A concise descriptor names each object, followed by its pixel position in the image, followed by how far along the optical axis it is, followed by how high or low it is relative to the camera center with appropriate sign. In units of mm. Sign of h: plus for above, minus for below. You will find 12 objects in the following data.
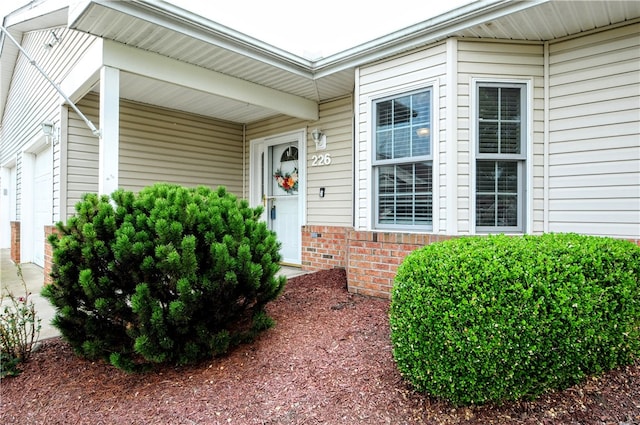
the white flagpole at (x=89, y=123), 4028 +971
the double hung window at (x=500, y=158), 3816 +547
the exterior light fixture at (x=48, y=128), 5407 +1185
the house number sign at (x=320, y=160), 5855 +813
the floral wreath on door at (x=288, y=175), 6418 +611
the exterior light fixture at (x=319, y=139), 5883 +1148
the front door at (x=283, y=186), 6348 +415
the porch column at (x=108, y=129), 3891 +854
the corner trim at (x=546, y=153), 3791 +604
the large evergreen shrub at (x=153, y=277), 2531 -503
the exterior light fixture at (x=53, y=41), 5511 +2593
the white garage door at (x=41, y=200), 6184 +129
